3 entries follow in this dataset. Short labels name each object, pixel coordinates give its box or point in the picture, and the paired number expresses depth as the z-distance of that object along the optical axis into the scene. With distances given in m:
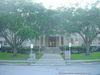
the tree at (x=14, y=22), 29.90
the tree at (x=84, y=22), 31.64
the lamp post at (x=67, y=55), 28.66
